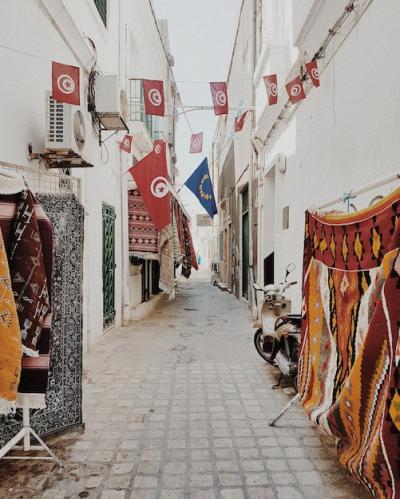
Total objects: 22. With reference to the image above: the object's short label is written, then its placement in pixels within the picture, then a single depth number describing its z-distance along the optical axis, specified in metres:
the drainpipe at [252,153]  9.63
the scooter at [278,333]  4.52
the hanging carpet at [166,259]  9.15
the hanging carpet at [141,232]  9.00
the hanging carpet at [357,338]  1.97
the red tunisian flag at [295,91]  5.59
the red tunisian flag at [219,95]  6.69
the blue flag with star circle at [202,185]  11.05
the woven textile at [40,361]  2.67
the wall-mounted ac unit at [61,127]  4.50
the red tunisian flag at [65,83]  4.51
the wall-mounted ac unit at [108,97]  6.46
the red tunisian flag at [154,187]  7.73
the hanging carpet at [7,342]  2.34
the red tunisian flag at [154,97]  6.11
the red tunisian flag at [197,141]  10.42
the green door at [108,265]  7.44
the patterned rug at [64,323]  3.21
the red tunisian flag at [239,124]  9.49
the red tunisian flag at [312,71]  4.99
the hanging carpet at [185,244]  11.36
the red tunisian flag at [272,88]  6.18
